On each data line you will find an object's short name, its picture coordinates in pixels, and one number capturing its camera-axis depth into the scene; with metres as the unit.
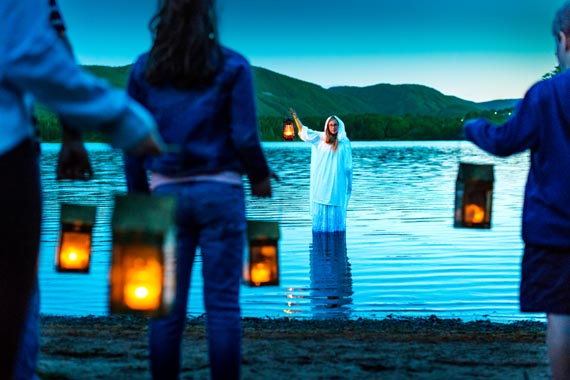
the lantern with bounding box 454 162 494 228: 4.50
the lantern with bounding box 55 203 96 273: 4.20
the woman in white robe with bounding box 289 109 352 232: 19.66
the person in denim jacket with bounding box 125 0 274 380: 4.11
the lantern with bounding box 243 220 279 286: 4.47
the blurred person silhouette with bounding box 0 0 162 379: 2.46
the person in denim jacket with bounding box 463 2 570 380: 4.25
